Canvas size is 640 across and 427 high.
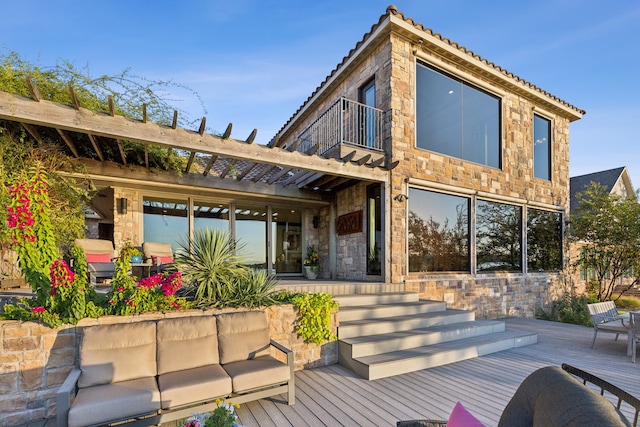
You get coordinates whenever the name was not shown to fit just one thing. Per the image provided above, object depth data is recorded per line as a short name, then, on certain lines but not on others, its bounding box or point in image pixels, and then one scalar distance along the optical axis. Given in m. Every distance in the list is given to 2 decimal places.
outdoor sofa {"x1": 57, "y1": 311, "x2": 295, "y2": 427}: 2.44
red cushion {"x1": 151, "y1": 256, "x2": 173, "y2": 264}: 6.19
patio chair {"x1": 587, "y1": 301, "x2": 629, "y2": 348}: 5.22
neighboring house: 16.34
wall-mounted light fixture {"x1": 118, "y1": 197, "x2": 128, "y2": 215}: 6.89
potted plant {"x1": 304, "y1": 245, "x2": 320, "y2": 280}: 8.50
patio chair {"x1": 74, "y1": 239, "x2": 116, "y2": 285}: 5.80
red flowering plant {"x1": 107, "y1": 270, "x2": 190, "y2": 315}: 3.40
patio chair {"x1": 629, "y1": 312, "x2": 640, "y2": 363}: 4.93
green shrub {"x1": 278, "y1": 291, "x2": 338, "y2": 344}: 4.23
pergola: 3.76
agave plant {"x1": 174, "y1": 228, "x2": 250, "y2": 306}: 4.10
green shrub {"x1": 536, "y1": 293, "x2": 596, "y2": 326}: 8.30
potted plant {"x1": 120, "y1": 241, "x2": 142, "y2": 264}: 3.51
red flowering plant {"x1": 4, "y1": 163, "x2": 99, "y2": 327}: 2.86
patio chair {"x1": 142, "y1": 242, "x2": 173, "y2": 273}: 6.22
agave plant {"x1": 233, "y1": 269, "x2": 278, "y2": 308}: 4.06
